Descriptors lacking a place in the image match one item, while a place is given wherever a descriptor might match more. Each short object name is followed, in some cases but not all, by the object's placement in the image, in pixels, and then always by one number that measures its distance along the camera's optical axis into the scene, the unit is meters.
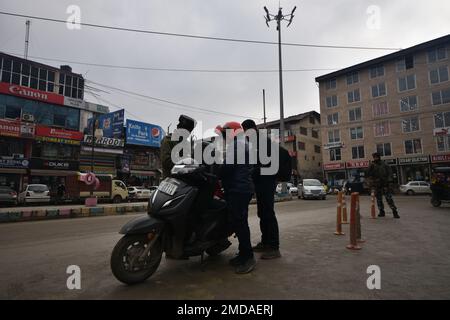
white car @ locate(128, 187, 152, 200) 25.21
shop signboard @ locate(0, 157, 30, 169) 23.43
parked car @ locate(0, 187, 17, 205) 18.20
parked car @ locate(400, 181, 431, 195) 28.09
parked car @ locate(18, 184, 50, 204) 19.33
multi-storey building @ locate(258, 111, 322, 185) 45.69
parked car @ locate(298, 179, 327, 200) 22.09
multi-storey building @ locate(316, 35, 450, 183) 32.56
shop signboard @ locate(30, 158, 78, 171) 25.02
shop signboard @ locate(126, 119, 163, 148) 33.03
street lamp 20.11
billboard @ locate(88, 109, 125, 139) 30.55
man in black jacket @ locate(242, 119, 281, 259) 4.28
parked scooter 2.95
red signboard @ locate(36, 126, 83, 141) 26.40
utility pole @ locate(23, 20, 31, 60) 27.22
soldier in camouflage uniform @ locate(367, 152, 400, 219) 8.47
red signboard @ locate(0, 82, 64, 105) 25.88
